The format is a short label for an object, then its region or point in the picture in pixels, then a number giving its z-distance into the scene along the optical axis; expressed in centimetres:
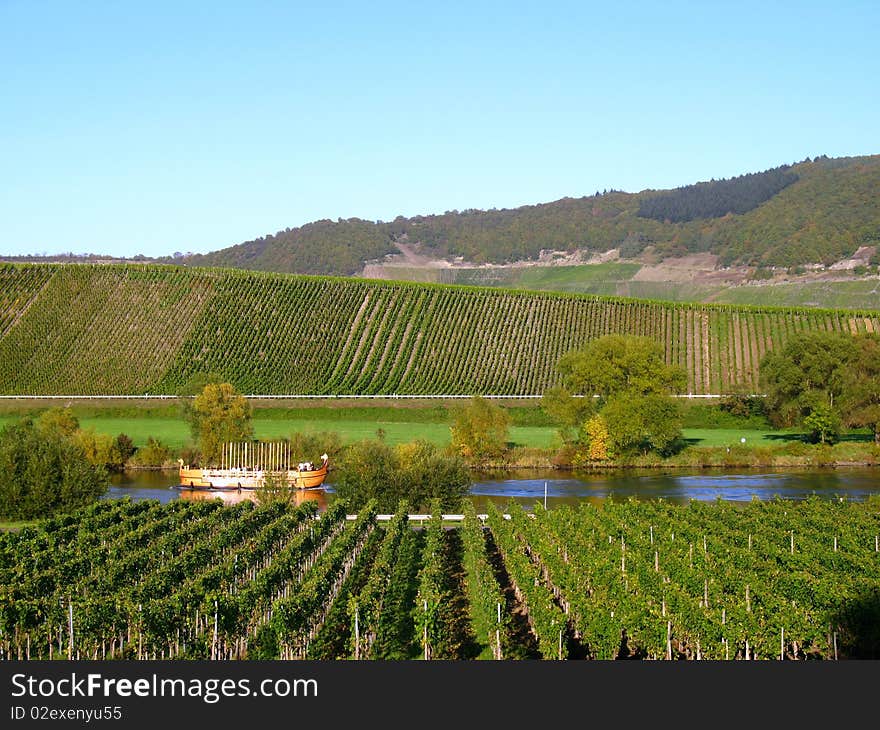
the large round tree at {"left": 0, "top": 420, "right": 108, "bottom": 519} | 5541
